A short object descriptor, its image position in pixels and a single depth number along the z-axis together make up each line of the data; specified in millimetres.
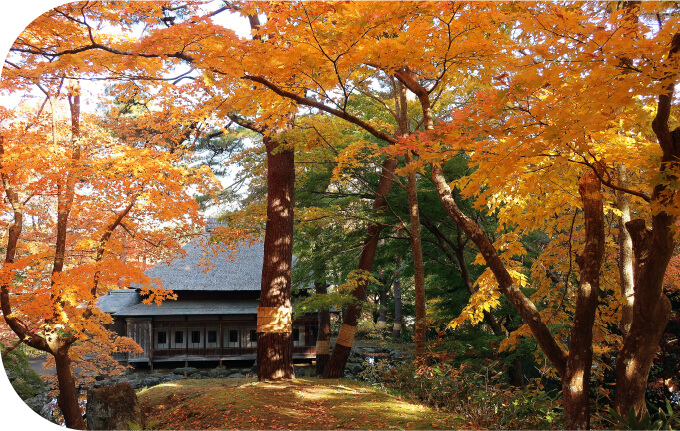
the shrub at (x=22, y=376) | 8750
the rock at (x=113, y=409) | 5422
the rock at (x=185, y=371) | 11992
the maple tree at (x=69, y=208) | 5730
